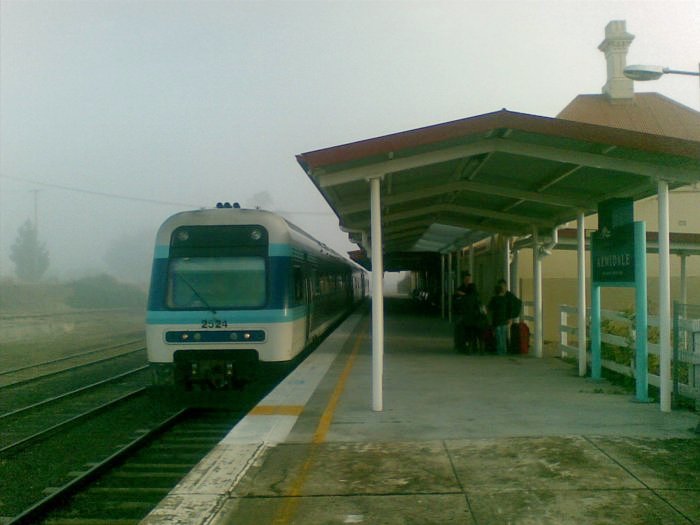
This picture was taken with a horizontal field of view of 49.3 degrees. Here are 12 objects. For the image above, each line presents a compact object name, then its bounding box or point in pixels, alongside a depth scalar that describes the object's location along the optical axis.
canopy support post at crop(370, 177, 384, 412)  8.60
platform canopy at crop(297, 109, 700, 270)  8.24
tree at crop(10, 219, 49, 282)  80.31
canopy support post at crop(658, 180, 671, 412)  8.42
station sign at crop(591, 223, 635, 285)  9.38
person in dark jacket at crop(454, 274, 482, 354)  14.60
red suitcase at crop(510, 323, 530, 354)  15.09
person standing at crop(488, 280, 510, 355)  14.58
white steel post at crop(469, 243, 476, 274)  20.64
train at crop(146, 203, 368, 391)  10.82
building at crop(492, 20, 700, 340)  22.19
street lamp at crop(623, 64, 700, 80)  12.77
